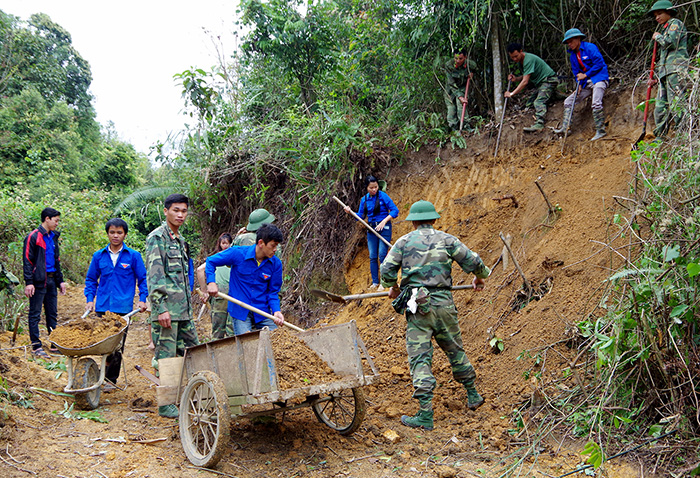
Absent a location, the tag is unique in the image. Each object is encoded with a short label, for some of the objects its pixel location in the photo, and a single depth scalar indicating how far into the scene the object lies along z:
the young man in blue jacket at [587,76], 7.30
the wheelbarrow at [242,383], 3.75
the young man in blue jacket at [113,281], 5.67
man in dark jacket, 7.03
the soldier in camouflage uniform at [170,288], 5.02
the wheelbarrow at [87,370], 4.91
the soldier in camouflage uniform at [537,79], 8.11
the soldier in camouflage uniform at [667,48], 5.97
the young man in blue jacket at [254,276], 4.97
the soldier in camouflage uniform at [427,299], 4.68
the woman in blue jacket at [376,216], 8.34
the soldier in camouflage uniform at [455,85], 9.00
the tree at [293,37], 10.70
